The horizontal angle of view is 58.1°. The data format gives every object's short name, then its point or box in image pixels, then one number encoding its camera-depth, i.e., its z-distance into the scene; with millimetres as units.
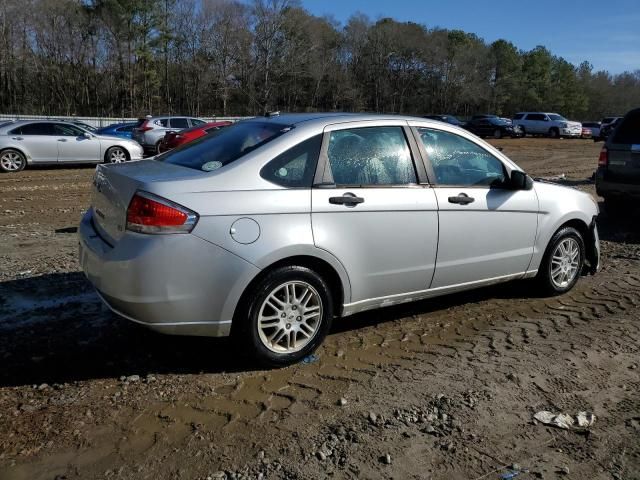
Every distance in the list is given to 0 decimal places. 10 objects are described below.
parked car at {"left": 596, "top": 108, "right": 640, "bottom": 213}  8641
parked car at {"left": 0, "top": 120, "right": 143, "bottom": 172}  15578
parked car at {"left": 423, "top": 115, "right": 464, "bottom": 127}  36475
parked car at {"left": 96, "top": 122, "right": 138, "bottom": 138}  24828
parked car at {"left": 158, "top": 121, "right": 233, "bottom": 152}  18856
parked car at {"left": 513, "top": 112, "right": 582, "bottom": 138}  40562
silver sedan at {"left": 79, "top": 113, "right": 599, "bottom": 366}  3488
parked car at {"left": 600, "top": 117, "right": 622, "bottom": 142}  38156
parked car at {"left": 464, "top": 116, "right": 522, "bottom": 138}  39938
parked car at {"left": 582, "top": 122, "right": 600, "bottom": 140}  41481
